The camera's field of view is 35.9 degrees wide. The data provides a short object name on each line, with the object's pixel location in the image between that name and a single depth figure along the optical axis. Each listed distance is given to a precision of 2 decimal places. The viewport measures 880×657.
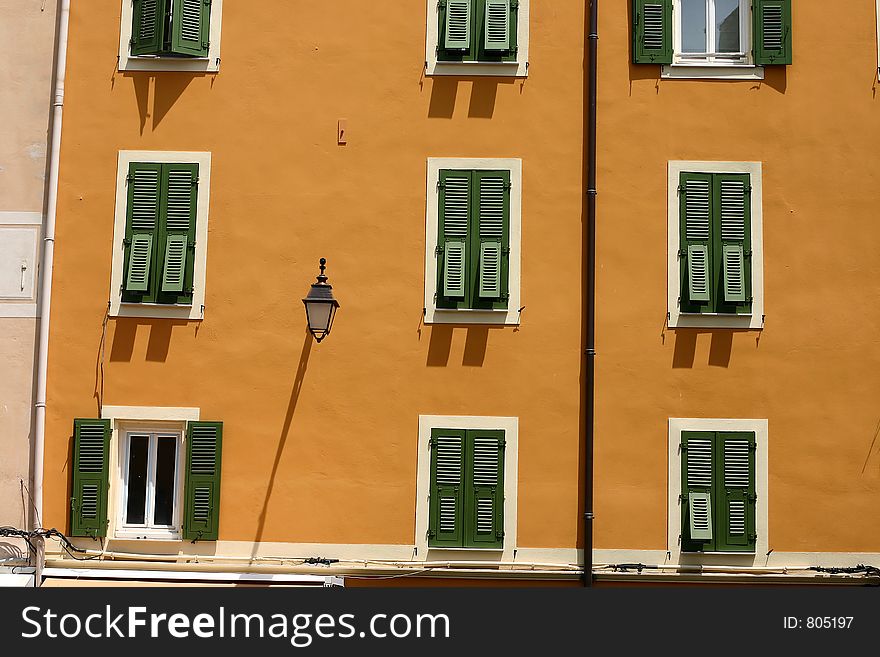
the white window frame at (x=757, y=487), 14.24
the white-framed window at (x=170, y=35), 14.79
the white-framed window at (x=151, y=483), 14.51
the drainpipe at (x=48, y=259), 14.40
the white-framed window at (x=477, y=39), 14.83
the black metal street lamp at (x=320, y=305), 13.78
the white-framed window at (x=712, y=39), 14.88
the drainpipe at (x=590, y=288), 14.27
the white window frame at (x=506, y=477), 14.27
